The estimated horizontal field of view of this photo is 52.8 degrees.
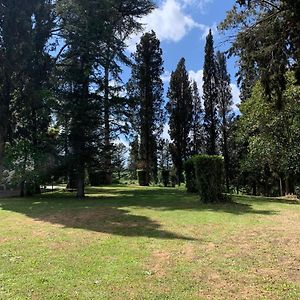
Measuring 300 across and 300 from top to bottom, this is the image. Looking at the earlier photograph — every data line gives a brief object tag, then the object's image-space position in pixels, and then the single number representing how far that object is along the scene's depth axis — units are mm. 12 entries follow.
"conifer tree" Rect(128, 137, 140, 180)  26722
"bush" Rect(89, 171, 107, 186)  21695
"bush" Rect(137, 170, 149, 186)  23554
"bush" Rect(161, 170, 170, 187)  25866
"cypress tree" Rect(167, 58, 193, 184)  28393
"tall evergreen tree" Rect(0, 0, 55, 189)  13228
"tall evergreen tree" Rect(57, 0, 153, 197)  13119
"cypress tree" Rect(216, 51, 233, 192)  28224
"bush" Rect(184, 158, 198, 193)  13469
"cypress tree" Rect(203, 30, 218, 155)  27569
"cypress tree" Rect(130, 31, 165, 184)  25098
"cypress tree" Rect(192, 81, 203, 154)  29823
